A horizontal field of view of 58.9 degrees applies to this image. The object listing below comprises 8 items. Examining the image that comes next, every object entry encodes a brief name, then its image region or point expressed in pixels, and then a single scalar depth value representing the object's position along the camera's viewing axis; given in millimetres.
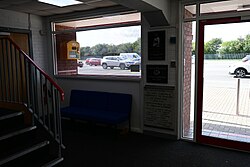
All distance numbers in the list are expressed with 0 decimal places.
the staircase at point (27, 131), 2781
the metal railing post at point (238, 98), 3565
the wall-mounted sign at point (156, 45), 3961
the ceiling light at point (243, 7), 3326
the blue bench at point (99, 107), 4113
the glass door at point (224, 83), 3465
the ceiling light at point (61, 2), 4020
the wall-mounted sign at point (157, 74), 4020
